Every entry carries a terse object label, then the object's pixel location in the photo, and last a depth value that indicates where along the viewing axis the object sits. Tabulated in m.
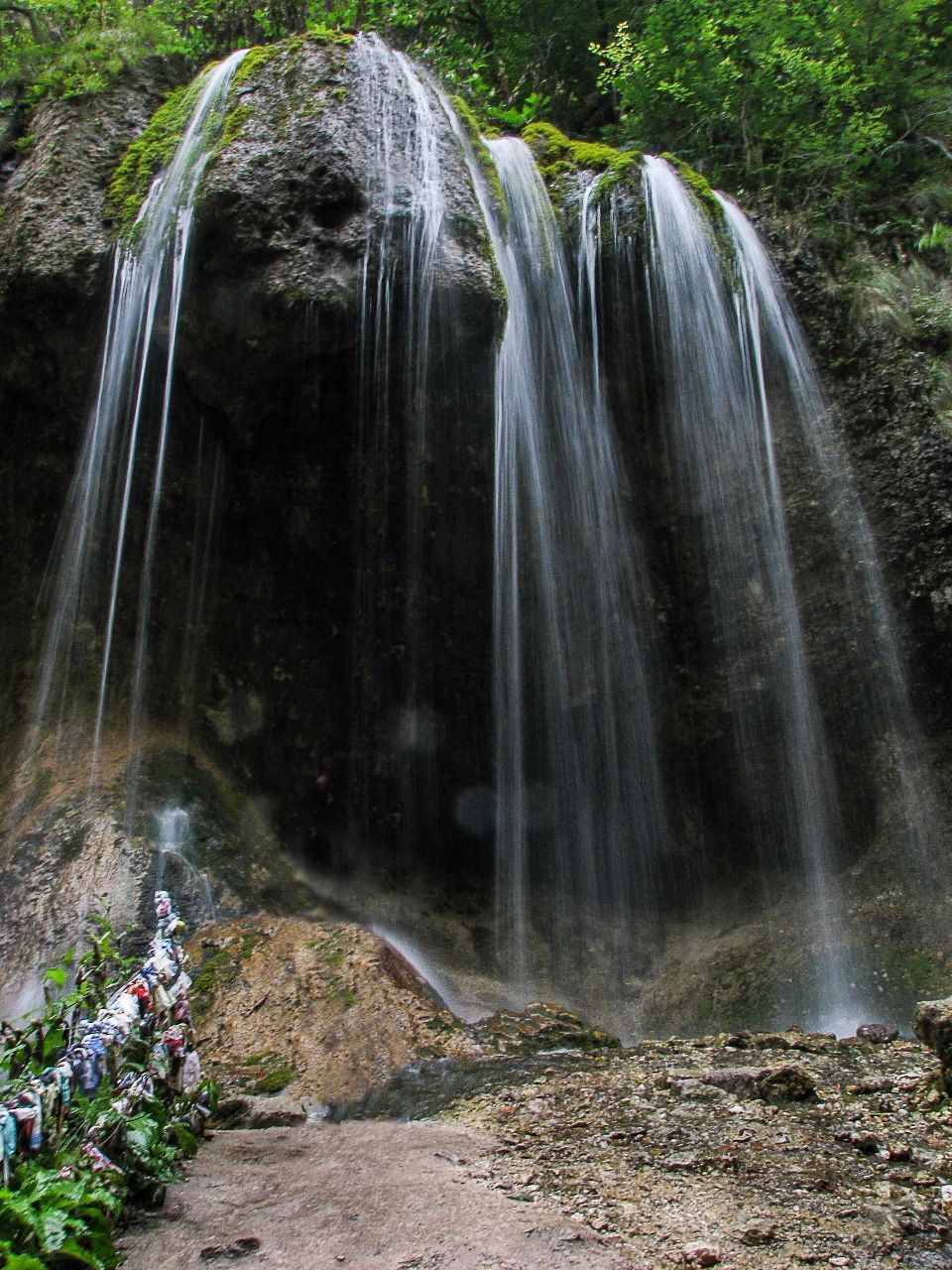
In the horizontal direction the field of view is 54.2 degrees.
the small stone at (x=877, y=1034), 6.21
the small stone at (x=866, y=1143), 3.91
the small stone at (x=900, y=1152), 3.84
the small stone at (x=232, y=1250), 2.94
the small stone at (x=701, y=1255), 2.92
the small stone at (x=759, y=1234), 3.07
